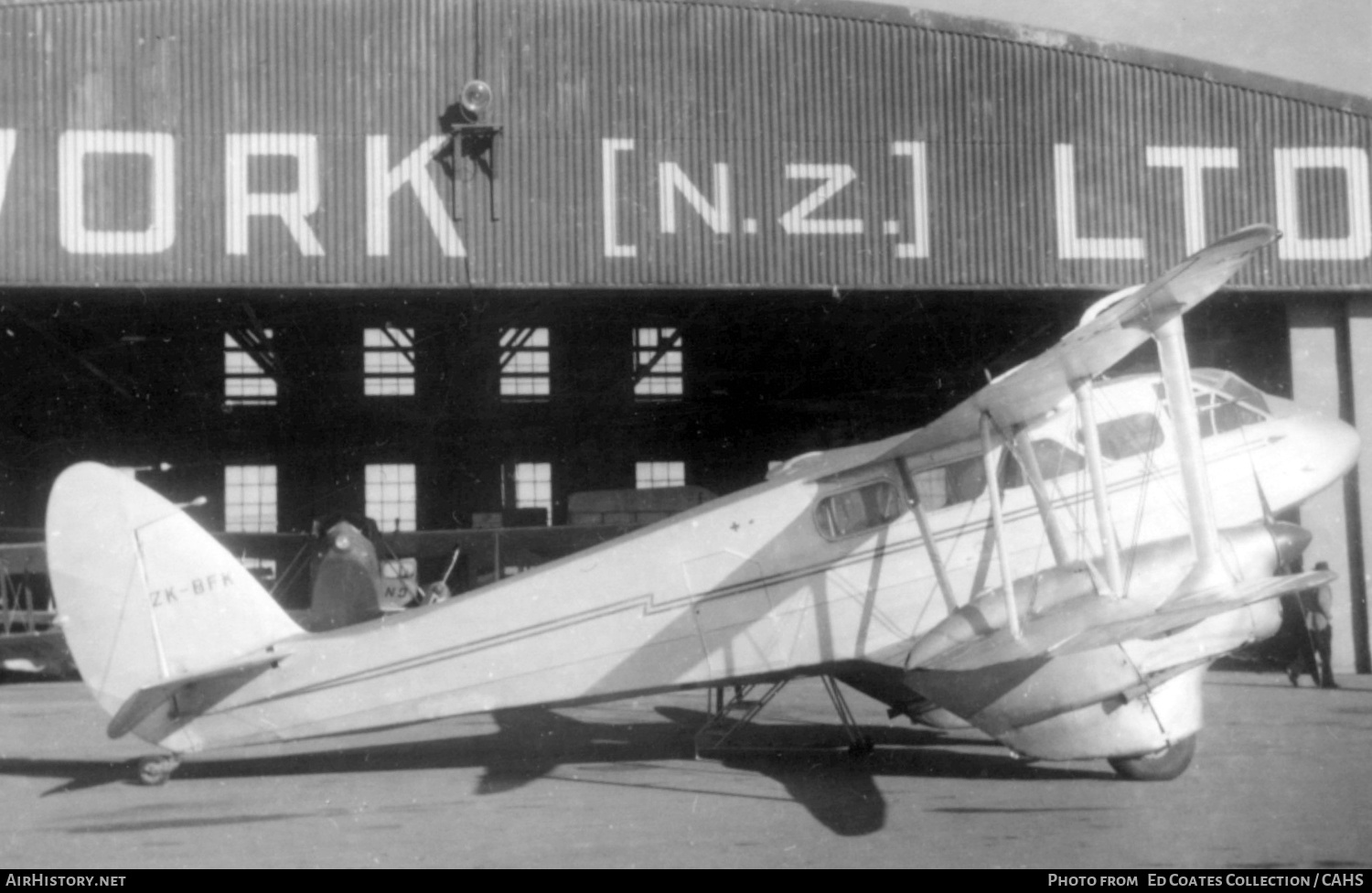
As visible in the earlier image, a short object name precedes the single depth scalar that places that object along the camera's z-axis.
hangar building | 17.00
